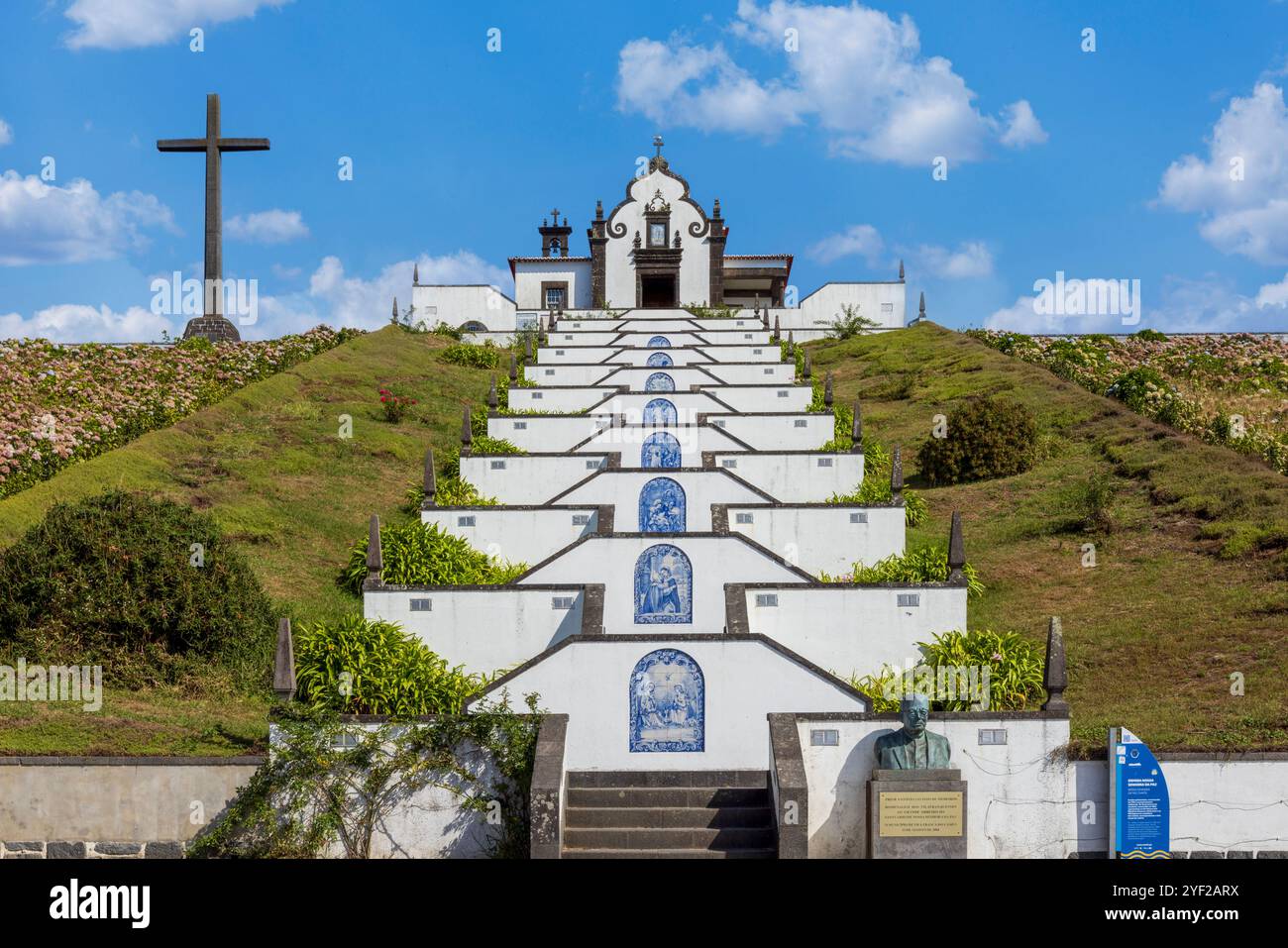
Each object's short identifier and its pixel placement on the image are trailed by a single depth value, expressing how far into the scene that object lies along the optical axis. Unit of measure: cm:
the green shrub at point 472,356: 4434
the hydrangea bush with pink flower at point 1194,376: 2911
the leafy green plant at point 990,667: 1697
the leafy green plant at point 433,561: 2100
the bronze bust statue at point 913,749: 1379
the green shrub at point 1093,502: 2512
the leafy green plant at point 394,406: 3475
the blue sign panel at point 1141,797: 1382
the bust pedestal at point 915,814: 1360
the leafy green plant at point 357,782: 1427
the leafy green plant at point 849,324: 5103
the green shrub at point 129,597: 1822
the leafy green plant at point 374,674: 1675
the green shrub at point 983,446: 3000
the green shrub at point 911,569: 2080
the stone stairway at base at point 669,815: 1427
